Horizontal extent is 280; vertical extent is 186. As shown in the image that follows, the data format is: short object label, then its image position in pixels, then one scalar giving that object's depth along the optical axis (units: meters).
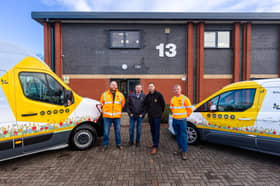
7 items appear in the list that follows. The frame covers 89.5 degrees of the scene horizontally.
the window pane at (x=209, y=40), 10.05
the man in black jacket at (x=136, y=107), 4.13
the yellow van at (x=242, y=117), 3.16
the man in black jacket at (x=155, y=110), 3.85
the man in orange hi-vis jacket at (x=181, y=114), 3.51
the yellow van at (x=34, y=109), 2.92
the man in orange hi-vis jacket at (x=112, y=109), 3.96
